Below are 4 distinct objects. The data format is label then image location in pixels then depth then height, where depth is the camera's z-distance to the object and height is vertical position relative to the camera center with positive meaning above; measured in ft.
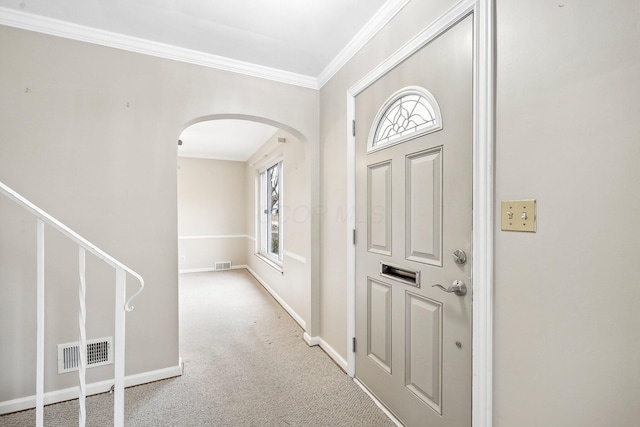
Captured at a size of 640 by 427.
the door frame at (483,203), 3.69 +0.14
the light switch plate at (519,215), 3.29 -0.03
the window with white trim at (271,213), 14.53 -0.03
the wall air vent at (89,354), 6.10 -3.22
